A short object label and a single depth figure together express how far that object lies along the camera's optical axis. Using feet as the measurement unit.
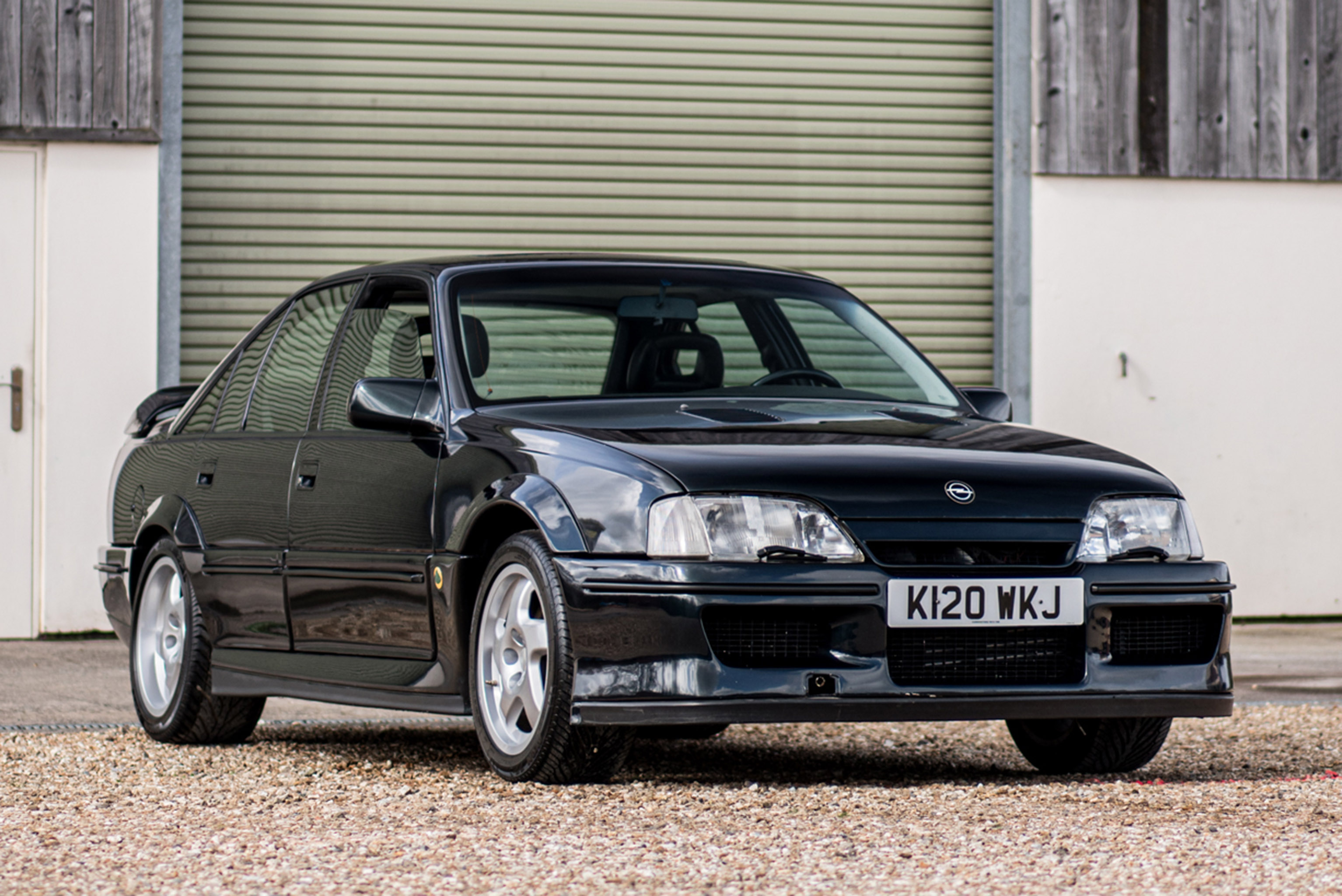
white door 61.50
